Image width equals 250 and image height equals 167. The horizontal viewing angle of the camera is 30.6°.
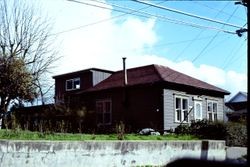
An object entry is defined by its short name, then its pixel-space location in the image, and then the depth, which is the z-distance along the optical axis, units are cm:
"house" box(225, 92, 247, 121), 6844
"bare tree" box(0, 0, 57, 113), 2839
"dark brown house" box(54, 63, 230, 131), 3152
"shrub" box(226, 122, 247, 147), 2703
